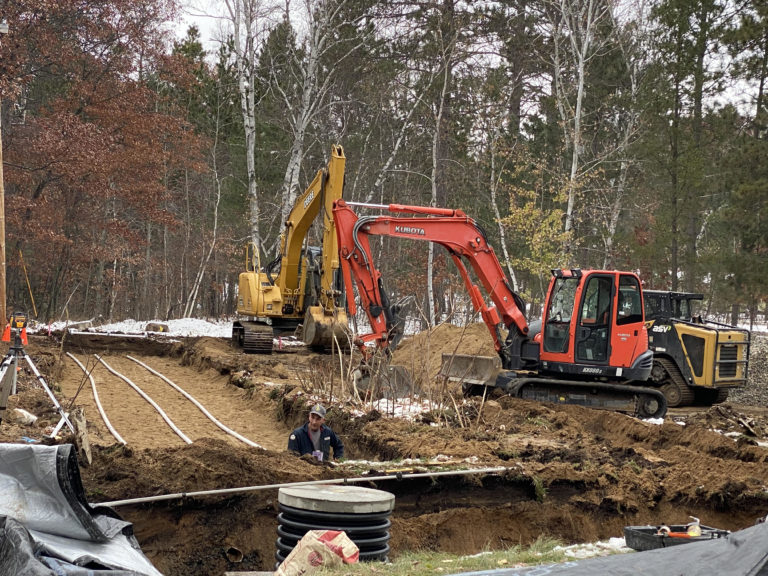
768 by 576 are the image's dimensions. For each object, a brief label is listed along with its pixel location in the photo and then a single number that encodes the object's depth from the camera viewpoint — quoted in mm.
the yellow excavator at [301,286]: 18469
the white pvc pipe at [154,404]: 12127
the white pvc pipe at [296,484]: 7486
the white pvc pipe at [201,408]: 12273
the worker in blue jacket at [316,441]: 9550
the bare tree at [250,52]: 26141
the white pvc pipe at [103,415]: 11852
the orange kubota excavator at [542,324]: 14773
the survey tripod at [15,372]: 10305
